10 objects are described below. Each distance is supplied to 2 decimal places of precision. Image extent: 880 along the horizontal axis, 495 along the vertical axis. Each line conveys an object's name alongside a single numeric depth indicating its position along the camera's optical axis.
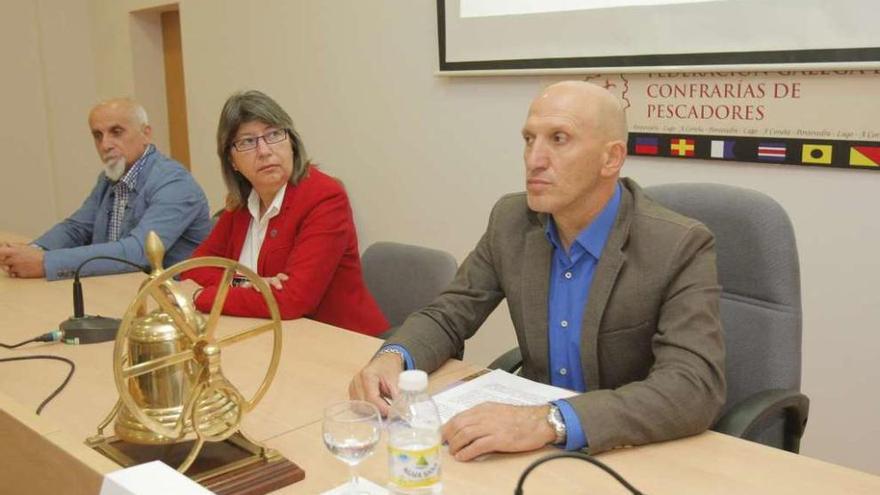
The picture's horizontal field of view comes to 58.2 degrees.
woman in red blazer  2.29
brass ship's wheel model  1.16
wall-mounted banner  2.32
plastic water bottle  1.11
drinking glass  1.16
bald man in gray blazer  1.38
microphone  2.00
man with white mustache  2.72
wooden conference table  1.01
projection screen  2.31
